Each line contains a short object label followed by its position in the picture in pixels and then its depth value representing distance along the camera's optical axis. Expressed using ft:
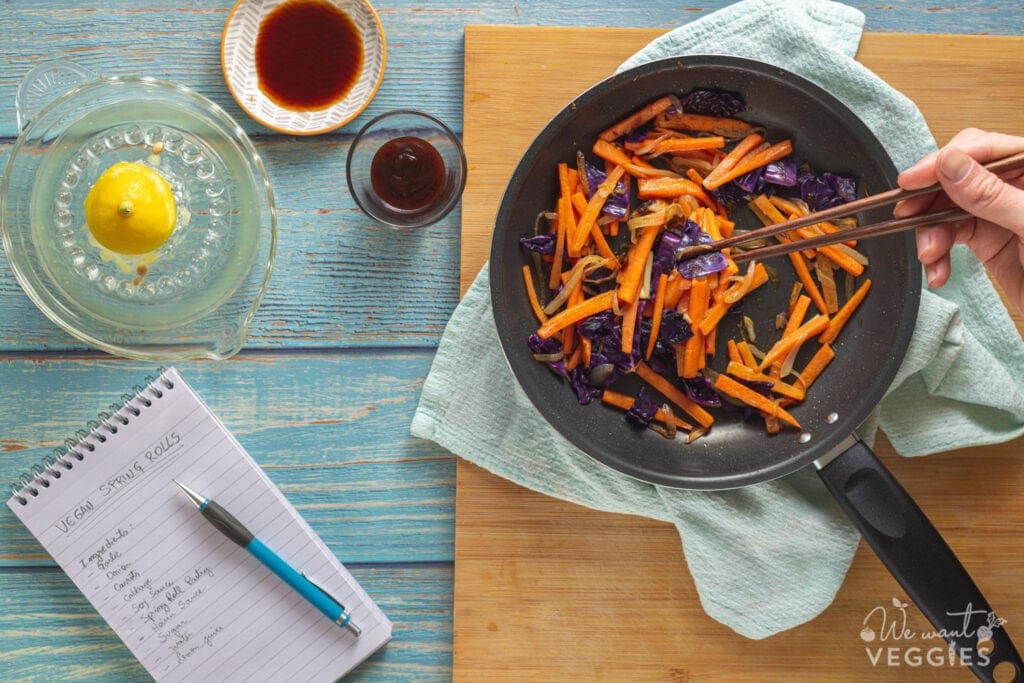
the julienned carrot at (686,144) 3.80
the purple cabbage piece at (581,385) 3.87
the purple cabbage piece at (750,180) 3.82
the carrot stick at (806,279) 3.83
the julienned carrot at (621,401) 3.88
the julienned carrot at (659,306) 3.71
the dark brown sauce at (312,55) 4.03
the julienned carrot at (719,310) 3.70
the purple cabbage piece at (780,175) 3.81
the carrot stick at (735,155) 3.79
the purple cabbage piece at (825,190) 3.80
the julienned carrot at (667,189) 3.76
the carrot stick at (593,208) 3.73
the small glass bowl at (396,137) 3.86
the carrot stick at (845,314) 3.85
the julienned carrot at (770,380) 3.81
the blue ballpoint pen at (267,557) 3.88
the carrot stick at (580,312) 3.75
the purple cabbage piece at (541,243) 3.80
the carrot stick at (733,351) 3.84
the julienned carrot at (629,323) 3.73
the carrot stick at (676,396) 3.86
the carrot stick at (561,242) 3.78
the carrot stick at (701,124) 3.82
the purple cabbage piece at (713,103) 3.79
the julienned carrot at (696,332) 3.68
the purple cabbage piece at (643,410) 3.87
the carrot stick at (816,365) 3.88
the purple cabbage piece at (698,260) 3.61
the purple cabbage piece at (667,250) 3.73
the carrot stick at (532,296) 3.83
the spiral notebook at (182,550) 3.95
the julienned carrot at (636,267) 3.69
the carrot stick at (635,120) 3.80
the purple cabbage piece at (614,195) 3.77
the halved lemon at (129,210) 3.57
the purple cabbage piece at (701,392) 3.85
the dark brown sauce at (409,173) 3.92
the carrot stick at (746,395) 3.81
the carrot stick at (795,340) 3.83
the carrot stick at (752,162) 3.77
